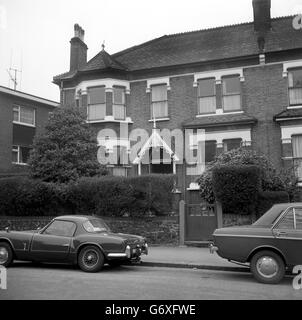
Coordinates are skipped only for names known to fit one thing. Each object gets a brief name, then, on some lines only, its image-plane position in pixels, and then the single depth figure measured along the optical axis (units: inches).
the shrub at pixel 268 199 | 604.4
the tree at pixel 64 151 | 717.3
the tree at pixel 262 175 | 668.7
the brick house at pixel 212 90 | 840.3
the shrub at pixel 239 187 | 593.3
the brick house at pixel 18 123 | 1077.1
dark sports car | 418.6
